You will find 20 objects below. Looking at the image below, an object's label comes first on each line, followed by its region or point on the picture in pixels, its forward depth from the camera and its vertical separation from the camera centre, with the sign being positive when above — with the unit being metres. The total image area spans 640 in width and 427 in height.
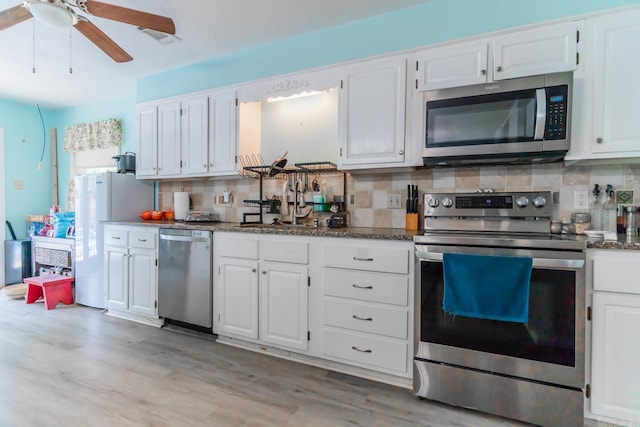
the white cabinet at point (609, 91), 1.83 +0.67
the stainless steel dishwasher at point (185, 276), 2.77 -0.62
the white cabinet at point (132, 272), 3.10 -0.65
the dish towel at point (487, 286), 1.69 -0.41
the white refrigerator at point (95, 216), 3.53 -0.12
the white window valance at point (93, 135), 4.44 +0.96
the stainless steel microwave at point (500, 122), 1.88 +0.53
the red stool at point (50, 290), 3.61 -0.96
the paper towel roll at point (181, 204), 3.62 +0.02
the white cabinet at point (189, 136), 3.09 +0.69
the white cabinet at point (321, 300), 2.07 -0.65
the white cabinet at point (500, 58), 1.93 +0.94
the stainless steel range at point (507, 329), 1.68 -0.65
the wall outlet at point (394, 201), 2.63 +0.05
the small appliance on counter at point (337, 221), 2.67 -0.11
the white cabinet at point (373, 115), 2.35 +0.68
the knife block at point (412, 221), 2.47 -0.10
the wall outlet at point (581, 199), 2.14 +0.07
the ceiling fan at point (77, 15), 1.77 +1.09
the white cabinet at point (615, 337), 1.63 -0.63
